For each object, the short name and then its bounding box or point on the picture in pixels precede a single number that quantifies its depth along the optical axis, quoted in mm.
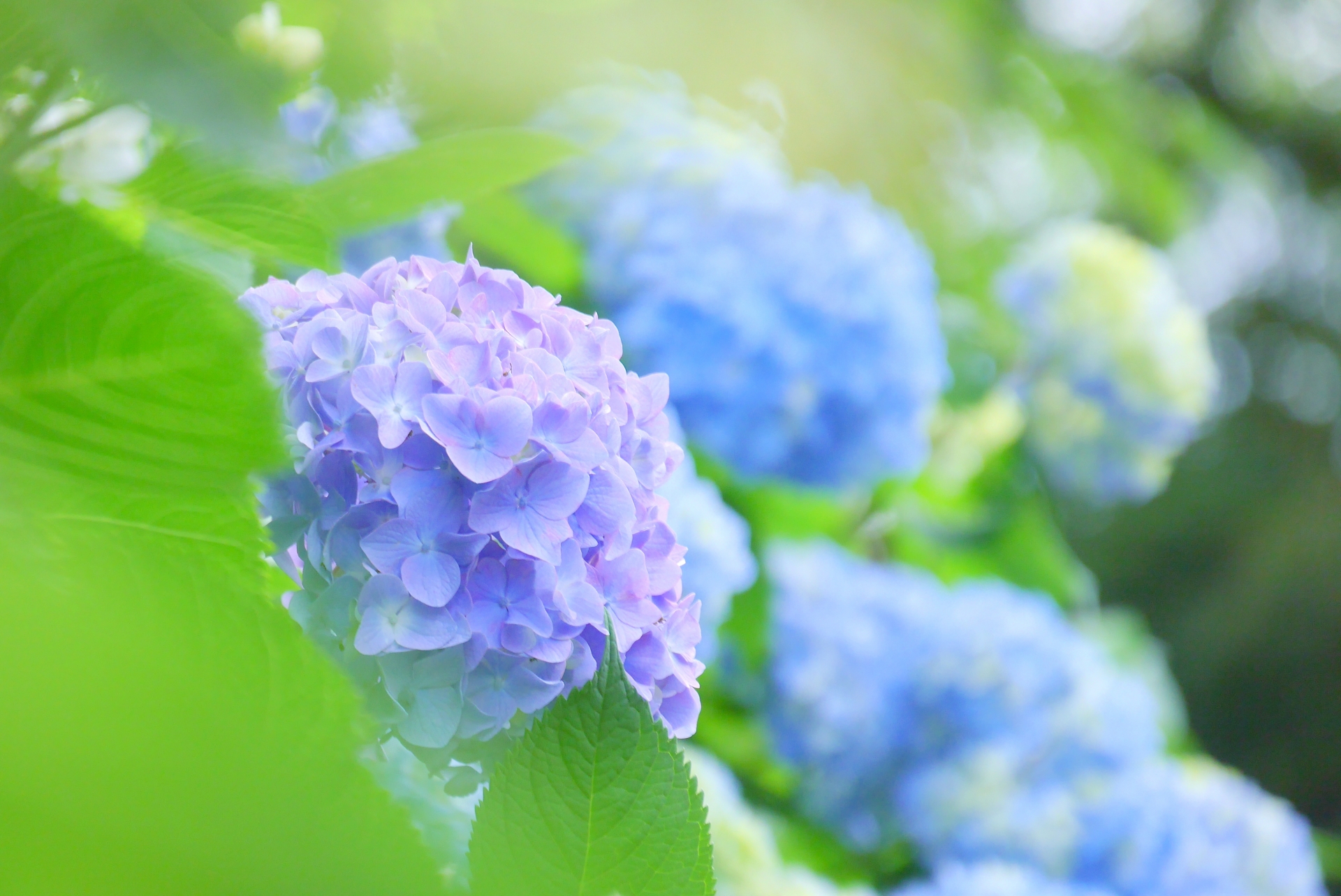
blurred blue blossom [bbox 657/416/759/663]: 2182
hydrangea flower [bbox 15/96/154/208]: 1372
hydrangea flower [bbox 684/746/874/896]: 2068
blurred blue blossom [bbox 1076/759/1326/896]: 3021
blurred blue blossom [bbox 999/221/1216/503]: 3942
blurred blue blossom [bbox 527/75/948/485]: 2743
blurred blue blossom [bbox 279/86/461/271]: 1633
